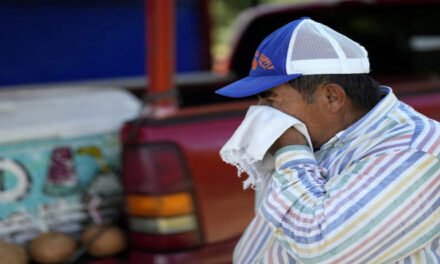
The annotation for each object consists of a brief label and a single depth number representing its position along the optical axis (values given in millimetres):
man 1367
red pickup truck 2523
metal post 2611
